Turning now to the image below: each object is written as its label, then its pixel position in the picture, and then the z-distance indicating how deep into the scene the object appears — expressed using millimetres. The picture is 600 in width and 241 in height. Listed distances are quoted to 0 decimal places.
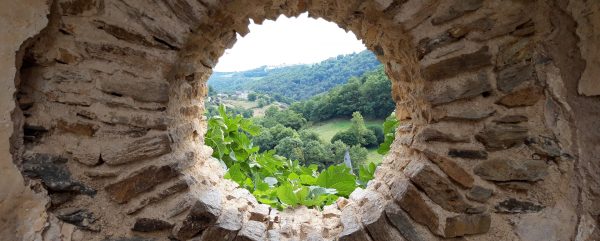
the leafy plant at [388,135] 1970
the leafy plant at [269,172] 1738
